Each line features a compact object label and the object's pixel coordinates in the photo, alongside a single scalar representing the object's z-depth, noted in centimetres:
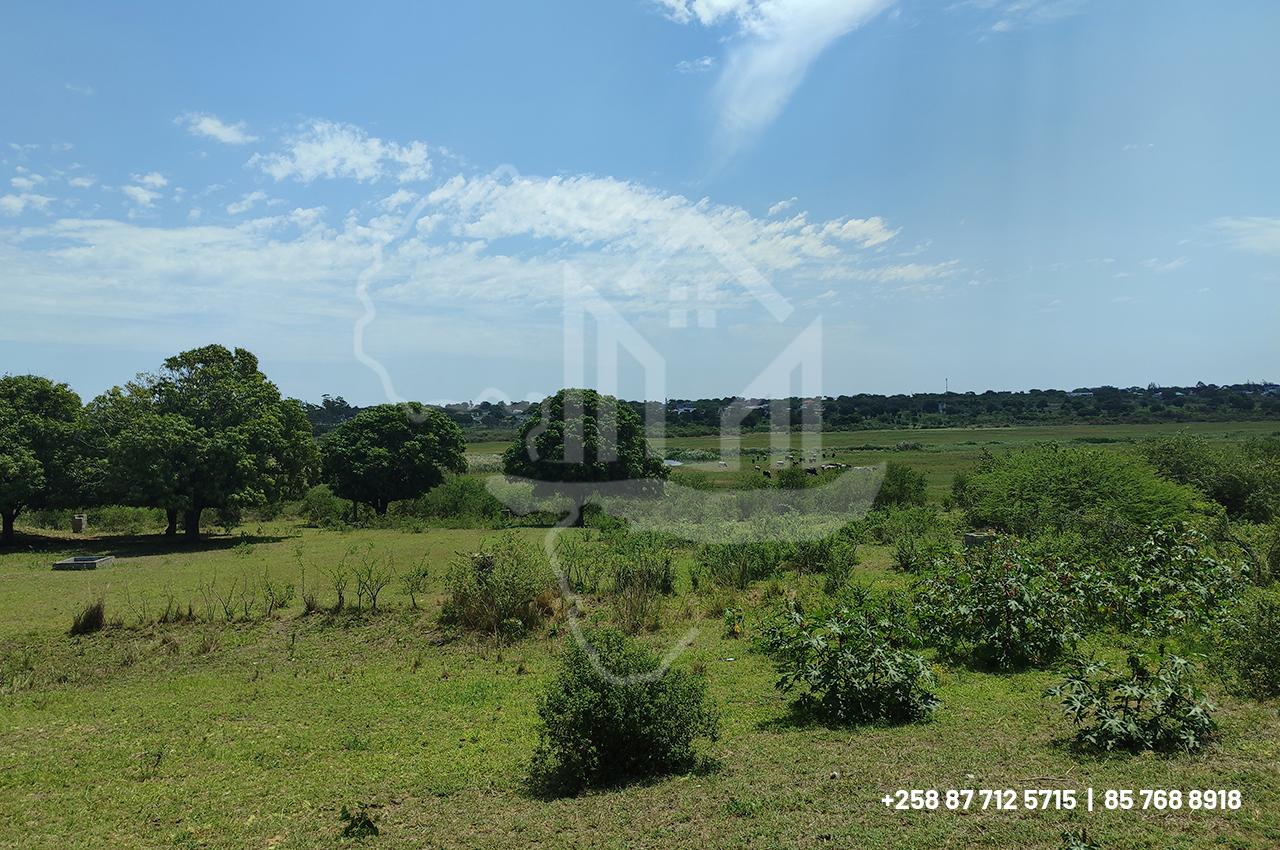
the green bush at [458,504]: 2941
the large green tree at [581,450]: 2930
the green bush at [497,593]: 1191
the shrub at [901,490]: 2812
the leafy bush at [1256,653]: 660
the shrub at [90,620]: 1168
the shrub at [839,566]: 1327
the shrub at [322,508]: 2990
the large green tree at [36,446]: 2083
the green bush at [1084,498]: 1552
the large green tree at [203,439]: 2150
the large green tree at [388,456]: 2962
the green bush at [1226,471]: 2083
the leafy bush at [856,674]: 692
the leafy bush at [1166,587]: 941
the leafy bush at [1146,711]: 538
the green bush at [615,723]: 594
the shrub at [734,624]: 1135
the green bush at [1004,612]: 879
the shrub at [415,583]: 1324
